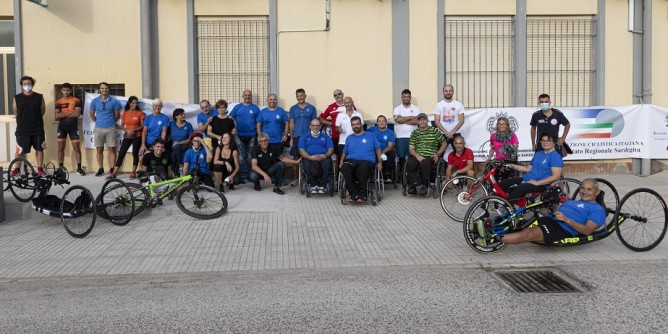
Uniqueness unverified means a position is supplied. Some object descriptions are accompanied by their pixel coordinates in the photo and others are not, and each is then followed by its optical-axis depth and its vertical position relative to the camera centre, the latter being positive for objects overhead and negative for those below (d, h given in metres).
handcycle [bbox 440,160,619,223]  9.34 -0.95
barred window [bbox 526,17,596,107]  14.07 +1.53
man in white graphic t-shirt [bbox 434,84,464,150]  12.26 +0.29
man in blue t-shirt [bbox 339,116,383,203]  10.52 -0.55
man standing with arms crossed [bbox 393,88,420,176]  12.25 +0.10
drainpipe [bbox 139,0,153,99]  13.13 +1.78
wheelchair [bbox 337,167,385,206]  10.66 -1.07
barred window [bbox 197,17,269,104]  13.71 +1.62
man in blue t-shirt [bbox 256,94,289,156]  12.16 +0.12
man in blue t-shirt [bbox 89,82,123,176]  12.55 +0.23
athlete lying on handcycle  7.04 -1.11
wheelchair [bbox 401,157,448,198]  11.12 -0.92
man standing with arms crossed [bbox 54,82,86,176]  12.61 +0.22
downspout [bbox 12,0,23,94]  13.14 +1.91
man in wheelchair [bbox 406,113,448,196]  11.18 -0.46
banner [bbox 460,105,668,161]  13.12 -0.10
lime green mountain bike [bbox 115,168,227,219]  9.62 -1.05
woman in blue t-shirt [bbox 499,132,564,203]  8.20 -0.61
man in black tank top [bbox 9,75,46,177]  11.99 +0.26
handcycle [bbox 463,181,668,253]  7.18 -1.12
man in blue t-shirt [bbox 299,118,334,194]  11.13 -0.51
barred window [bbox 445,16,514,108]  13.94 +1.54
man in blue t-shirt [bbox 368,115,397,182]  11.86 -0.27
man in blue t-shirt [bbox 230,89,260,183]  12.36 +0.04
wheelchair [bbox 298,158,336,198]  11.16 -1.05
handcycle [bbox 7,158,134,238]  8.63 -1.04
